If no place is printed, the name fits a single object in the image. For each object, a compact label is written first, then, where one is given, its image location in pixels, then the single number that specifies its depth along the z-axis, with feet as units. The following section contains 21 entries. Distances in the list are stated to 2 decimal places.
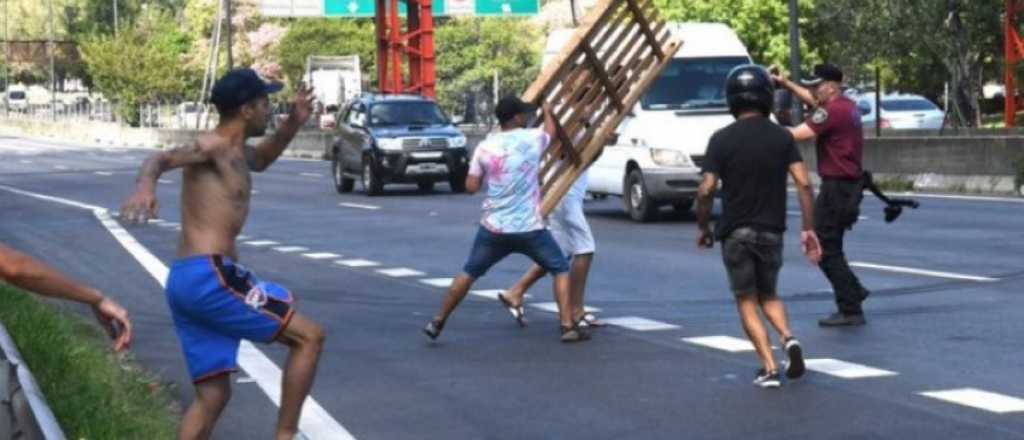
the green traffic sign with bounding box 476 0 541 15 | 218.38
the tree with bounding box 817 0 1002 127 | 189.88
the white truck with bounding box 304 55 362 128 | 243.40
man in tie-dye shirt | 41.68
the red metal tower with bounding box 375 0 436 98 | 185.26
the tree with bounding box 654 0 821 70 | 262.67
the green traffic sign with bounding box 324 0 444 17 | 218.18
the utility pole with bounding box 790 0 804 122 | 122.83
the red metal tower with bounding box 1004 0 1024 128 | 147.64
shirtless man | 25.03
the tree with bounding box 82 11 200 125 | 353.31
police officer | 43.83
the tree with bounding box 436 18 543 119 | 325.21
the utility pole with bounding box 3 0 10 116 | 440.08
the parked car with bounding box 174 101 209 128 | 322.94
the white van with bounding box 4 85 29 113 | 493.36
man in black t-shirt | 35.60
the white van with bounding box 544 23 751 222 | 82.48
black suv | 117.60
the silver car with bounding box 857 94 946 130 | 166.48
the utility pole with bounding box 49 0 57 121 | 397.19
